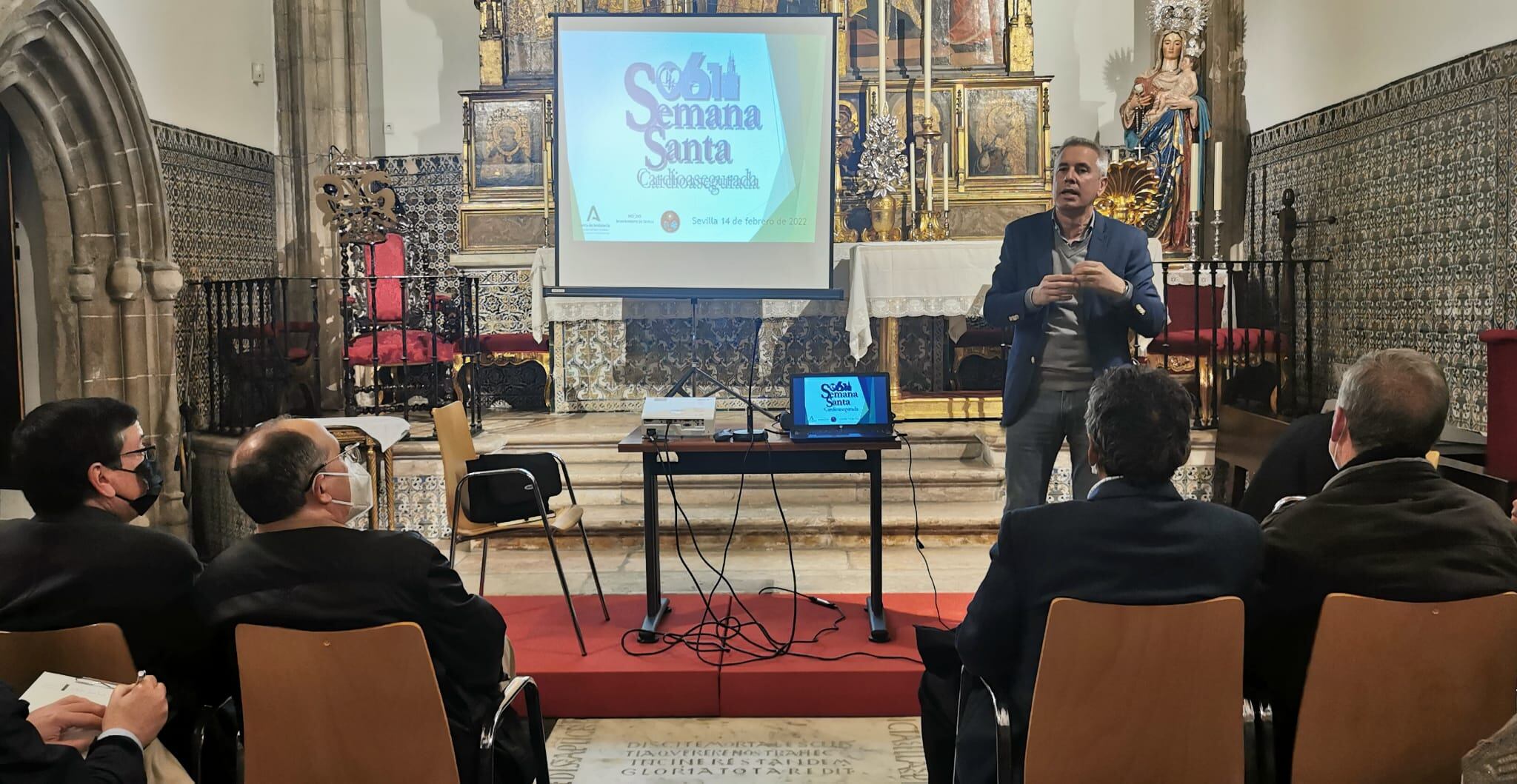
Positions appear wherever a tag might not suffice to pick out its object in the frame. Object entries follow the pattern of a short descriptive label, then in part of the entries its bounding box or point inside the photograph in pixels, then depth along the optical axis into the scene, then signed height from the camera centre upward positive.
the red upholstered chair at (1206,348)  5.78 -0.10
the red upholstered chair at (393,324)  6.37 +0.16
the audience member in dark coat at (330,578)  1.86 -0.40
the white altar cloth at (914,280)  5.98 +0.31
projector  3.68 -0.27
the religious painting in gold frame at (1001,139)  7.39 +1.34
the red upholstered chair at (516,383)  8.08 -0.29
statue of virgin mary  7.02 +1.37
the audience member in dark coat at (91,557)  1.85 -0.36
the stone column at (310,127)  7.55 +1.56
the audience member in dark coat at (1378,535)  1.75 -0.34
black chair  3.68 -0.52
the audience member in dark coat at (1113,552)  1.75 -0.36
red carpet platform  3.36 -1.07
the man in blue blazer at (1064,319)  3.30 +0.04
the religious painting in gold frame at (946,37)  7.49 +2.08
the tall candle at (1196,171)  7.00 +1.03
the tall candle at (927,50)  6.18 +1.66
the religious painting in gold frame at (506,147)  7.61 +1.39
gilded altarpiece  7.27 +1.29
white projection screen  5.07 +0.88
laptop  3.64 -0.22
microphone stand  3.62 -0.32
